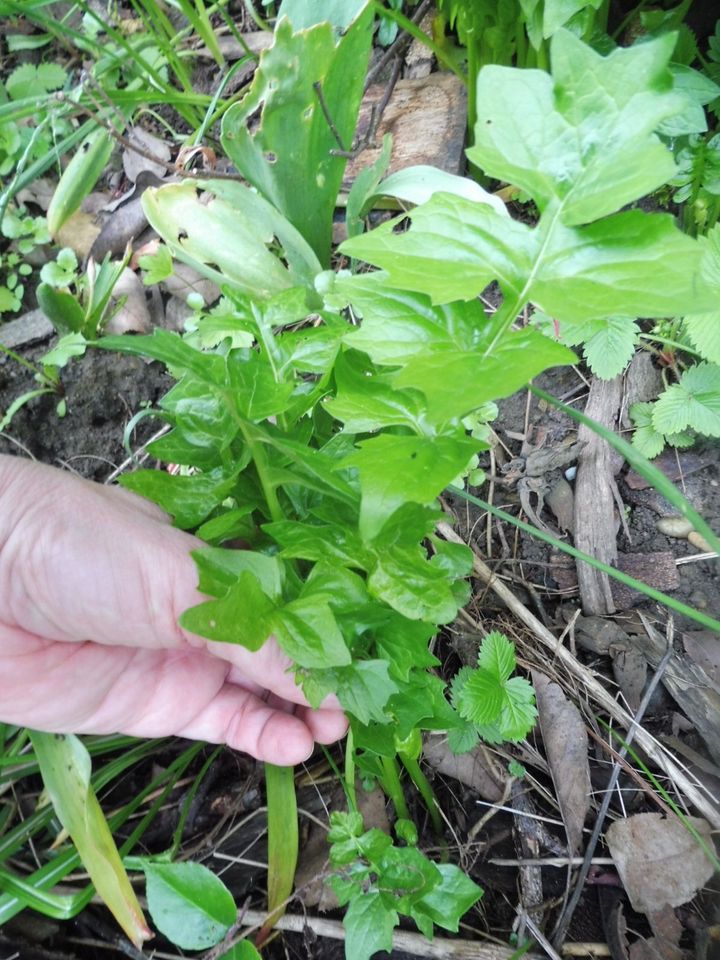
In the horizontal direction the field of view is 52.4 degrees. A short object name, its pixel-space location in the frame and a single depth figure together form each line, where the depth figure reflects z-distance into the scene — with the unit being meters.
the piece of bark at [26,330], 0.54
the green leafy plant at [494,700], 0.31
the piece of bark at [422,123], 0.48
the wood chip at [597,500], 0.37
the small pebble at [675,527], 0.38
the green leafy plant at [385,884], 0.28
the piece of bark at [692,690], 0.33
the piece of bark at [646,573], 0.37
